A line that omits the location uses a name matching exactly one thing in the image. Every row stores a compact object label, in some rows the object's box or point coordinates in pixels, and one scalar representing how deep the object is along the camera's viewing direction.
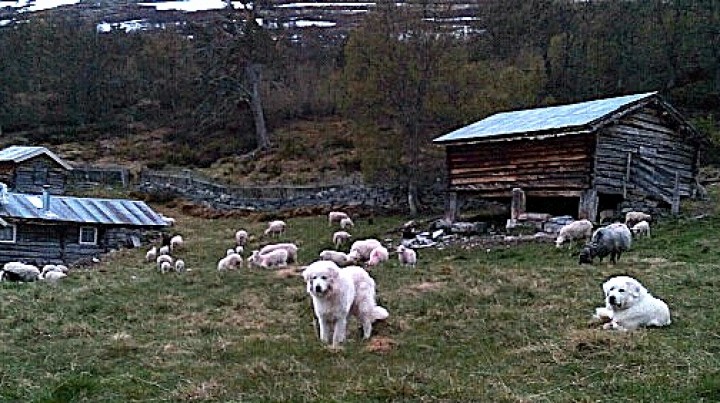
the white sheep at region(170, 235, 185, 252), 28.70
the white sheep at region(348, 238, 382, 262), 19.48
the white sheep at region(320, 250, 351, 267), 18.83
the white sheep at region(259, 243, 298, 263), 21.52
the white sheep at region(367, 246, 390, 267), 18.64
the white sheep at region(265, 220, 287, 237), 31.88
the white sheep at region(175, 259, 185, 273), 20.26
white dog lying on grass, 9.36
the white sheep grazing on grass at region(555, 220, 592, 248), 21.44
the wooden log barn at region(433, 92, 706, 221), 25.67
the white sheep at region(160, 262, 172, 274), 20.42
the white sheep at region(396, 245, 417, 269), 18.98
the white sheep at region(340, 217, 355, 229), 33.00
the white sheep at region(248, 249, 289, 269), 20.22
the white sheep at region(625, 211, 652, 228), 24.56
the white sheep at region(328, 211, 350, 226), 34.38
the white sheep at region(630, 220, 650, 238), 22.25
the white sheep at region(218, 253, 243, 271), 20.27
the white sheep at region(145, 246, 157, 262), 26.34
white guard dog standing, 9.16
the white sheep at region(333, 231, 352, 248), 26.79
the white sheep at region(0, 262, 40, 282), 20.73
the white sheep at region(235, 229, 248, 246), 29.40
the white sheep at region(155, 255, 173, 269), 22.06
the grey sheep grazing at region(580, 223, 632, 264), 16.97
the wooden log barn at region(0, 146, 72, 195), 40.81
